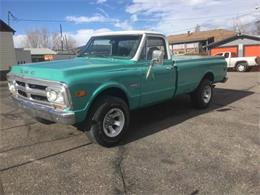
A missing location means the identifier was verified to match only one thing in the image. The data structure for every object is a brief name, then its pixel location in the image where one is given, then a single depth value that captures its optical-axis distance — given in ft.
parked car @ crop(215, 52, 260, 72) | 56.66
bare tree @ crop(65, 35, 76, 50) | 225.51
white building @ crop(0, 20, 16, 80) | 52.76
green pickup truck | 10.24
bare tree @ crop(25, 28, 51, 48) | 208.01
